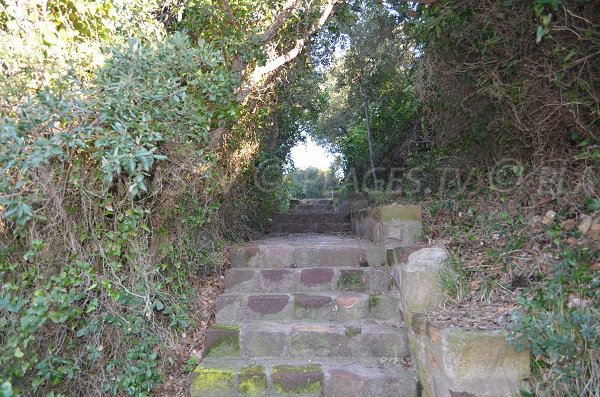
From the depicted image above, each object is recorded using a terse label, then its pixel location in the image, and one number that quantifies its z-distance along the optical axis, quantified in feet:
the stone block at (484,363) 6.23
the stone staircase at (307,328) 7.98
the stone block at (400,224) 10.58
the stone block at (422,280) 8.41
